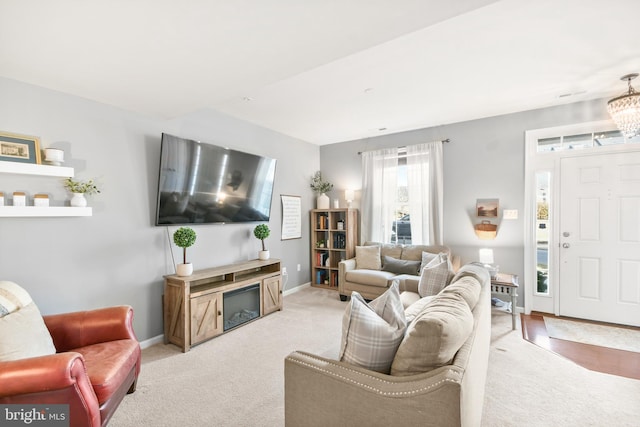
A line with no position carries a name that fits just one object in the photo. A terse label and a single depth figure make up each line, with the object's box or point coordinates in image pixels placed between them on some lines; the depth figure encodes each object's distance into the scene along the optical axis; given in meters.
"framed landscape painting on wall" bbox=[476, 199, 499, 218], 3.94
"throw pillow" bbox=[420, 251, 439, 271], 3.91
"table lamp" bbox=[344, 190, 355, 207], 5.04
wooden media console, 2.83
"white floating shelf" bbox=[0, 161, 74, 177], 2.05
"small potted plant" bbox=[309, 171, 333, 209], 5.23
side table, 3.23
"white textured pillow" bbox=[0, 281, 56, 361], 1.52
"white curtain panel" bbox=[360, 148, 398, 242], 4.80
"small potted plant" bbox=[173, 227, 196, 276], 2.92
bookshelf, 4.92
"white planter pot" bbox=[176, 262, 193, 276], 2.93
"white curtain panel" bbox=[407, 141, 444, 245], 4.32
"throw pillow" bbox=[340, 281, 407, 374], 1.32
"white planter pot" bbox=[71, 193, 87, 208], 2.39
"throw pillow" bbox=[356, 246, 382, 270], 4.41
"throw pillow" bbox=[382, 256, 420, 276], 4.02
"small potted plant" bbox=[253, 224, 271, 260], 3.90
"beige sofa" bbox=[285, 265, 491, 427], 1.02
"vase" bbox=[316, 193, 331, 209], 5.23
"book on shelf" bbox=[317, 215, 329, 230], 5.17
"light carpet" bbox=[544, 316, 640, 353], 2.89
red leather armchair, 1.36
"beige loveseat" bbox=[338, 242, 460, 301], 3.90
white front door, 3.28
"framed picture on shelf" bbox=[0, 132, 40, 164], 2.12
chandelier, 2.80
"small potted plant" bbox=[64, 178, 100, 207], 2.39
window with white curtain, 4.37
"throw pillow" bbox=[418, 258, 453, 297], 3.01
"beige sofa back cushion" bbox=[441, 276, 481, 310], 1.70
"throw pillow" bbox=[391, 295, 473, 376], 1.18
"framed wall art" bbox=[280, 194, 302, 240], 4.69
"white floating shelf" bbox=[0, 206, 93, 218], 2.05
